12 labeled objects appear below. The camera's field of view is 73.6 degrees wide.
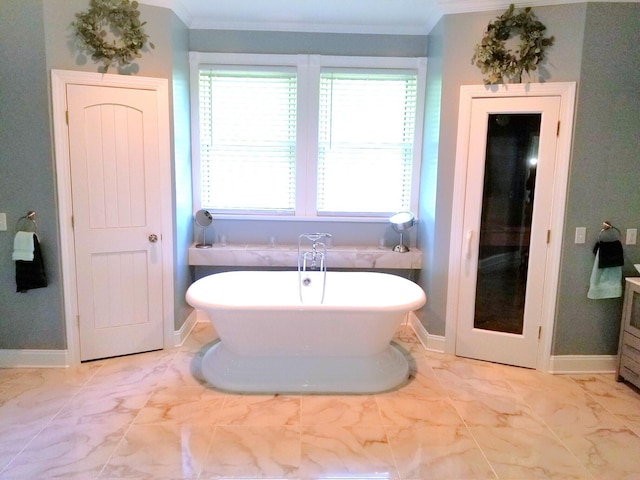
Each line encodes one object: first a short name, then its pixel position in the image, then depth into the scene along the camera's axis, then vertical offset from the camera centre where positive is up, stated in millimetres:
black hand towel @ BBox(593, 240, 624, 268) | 2887 -401
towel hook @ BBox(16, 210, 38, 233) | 2889 -263
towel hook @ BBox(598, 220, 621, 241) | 2941 -226
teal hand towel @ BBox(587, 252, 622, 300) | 2924 -593
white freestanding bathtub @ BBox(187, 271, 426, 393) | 2674 -1038
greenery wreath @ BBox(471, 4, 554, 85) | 2830 +967
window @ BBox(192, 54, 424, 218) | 3682 +465
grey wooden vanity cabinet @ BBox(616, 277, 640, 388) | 2820 -938
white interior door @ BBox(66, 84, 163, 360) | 2961 -249
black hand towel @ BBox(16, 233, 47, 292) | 2855 -613
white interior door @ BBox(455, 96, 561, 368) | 2994 -254
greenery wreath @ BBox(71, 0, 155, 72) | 2793 +1001
